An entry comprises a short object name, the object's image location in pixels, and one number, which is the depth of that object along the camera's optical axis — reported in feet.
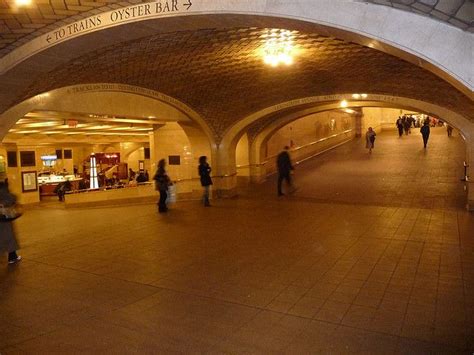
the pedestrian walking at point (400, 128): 82.73
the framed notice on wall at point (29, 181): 53.88
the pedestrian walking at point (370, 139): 65.41
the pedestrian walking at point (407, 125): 86.66
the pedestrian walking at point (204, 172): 35.04
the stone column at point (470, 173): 30.73
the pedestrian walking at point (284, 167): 37.78
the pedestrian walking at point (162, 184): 32.68
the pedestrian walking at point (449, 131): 74.07
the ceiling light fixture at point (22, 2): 14.51
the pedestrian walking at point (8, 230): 19.56
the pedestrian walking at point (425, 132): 61.85
